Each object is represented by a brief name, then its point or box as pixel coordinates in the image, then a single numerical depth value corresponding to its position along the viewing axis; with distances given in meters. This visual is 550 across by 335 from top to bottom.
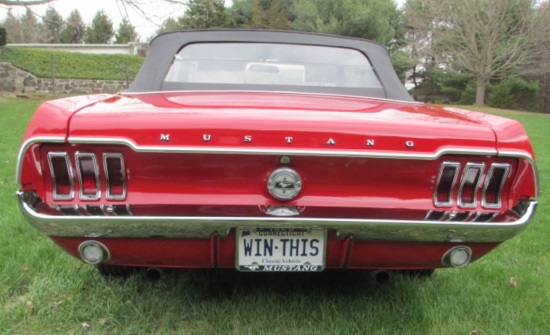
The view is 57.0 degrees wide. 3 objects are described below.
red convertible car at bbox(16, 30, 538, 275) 1.96
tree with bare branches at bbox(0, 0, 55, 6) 13.43
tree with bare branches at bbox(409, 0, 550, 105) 24.72
